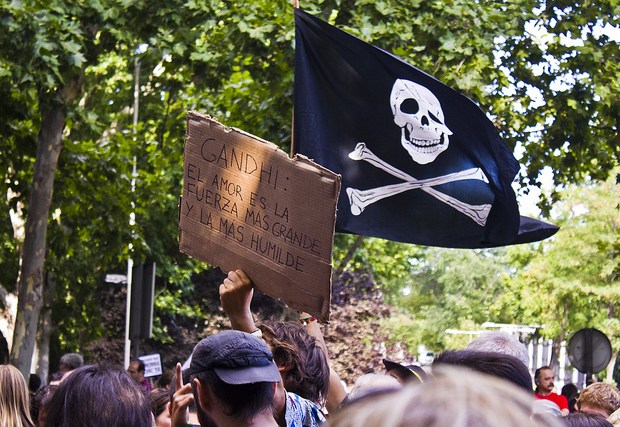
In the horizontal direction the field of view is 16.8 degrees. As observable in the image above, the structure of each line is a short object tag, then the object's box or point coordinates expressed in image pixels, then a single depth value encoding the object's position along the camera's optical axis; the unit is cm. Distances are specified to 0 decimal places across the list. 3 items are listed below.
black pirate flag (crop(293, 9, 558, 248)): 1312
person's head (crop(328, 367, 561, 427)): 279
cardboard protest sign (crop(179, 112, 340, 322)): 730
